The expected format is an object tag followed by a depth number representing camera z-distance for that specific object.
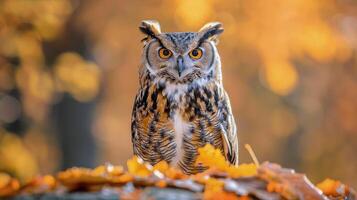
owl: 9.52
